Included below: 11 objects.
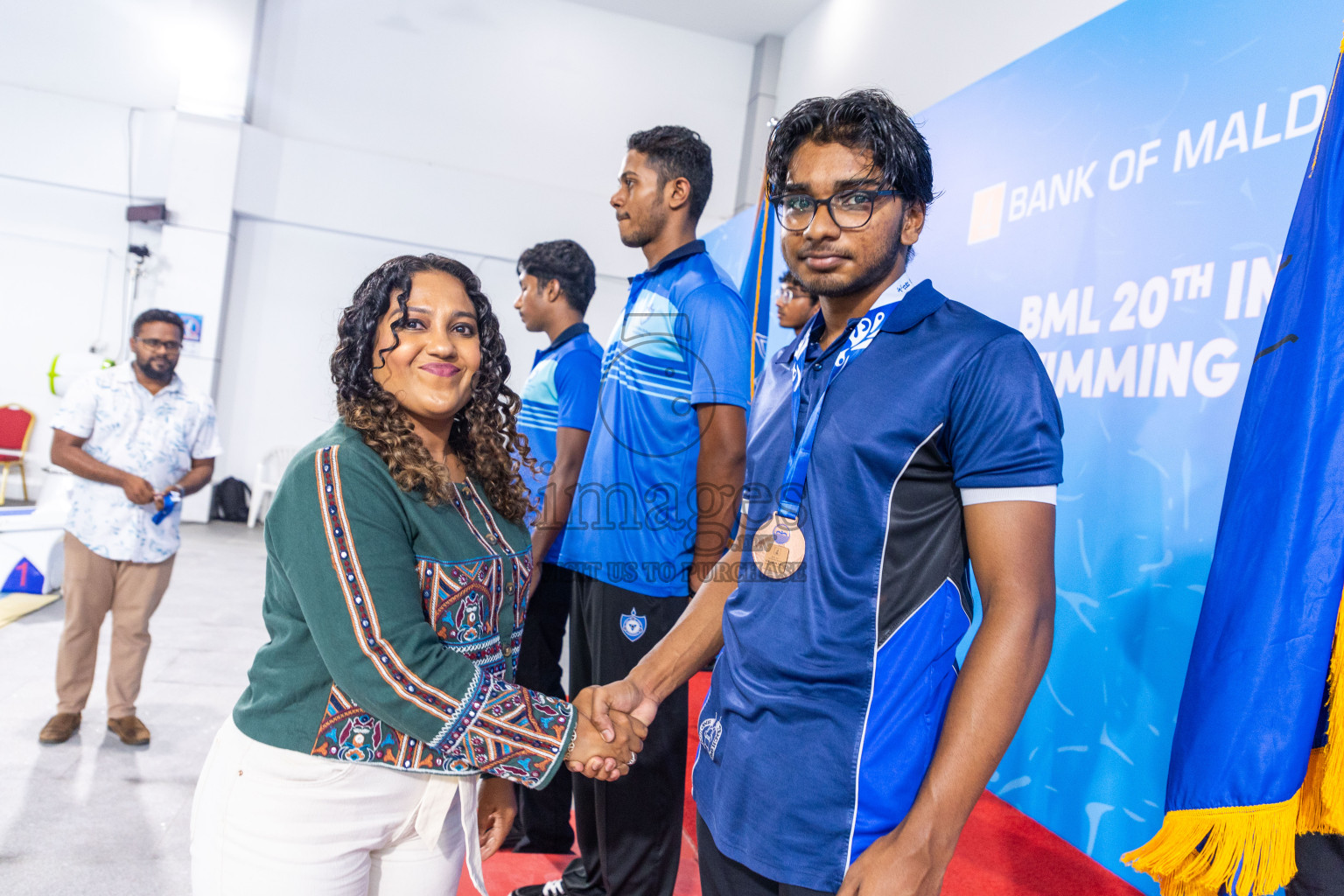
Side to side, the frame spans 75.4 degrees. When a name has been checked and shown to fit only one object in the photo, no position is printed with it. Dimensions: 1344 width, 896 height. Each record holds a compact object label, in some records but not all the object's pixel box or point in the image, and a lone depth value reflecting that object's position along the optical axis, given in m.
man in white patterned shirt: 3.24
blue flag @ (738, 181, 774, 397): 3.70
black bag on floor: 8.55
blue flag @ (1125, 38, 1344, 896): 1.19
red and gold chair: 8.48
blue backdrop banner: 2.28
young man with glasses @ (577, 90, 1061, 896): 0.94
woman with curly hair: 1.14
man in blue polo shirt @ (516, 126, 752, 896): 2.03
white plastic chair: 8.58
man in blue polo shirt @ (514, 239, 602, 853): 2.56
